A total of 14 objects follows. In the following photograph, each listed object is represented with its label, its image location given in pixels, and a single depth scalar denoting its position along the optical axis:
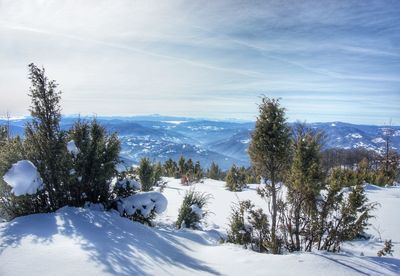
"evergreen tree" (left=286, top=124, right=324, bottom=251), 6.78
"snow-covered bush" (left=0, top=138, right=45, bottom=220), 7.05
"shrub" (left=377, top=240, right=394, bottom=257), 6.26
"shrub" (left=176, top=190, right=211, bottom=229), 8.85
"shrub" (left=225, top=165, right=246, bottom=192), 17.80
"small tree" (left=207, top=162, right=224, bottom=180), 33.47
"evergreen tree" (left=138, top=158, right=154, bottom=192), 13.73
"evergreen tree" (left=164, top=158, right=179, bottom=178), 26.67
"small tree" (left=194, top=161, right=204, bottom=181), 21.60
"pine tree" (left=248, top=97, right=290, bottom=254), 7.85
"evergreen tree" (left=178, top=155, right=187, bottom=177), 26.14
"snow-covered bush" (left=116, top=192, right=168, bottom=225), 8.34
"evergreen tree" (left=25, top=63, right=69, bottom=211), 8.02
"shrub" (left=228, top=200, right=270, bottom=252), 7.11
